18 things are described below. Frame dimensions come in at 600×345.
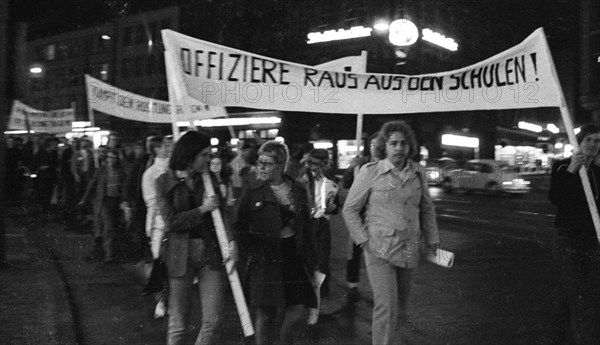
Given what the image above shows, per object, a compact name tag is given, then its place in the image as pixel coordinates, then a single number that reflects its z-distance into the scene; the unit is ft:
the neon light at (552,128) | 94.74
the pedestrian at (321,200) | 22.02
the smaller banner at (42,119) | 54.70
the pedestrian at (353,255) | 23.88
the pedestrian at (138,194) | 28.19
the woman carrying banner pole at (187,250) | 13.47
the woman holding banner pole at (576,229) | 17.63
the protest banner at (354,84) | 17.99
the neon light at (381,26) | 139.85
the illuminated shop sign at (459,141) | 157.99
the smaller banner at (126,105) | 33.14
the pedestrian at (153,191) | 19.88
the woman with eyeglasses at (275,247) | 14.11
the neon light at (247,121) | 69.73
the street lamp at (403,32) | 108.68
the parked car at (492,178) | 88.02
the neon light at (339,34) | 138.25
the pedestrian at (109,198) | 31.53
